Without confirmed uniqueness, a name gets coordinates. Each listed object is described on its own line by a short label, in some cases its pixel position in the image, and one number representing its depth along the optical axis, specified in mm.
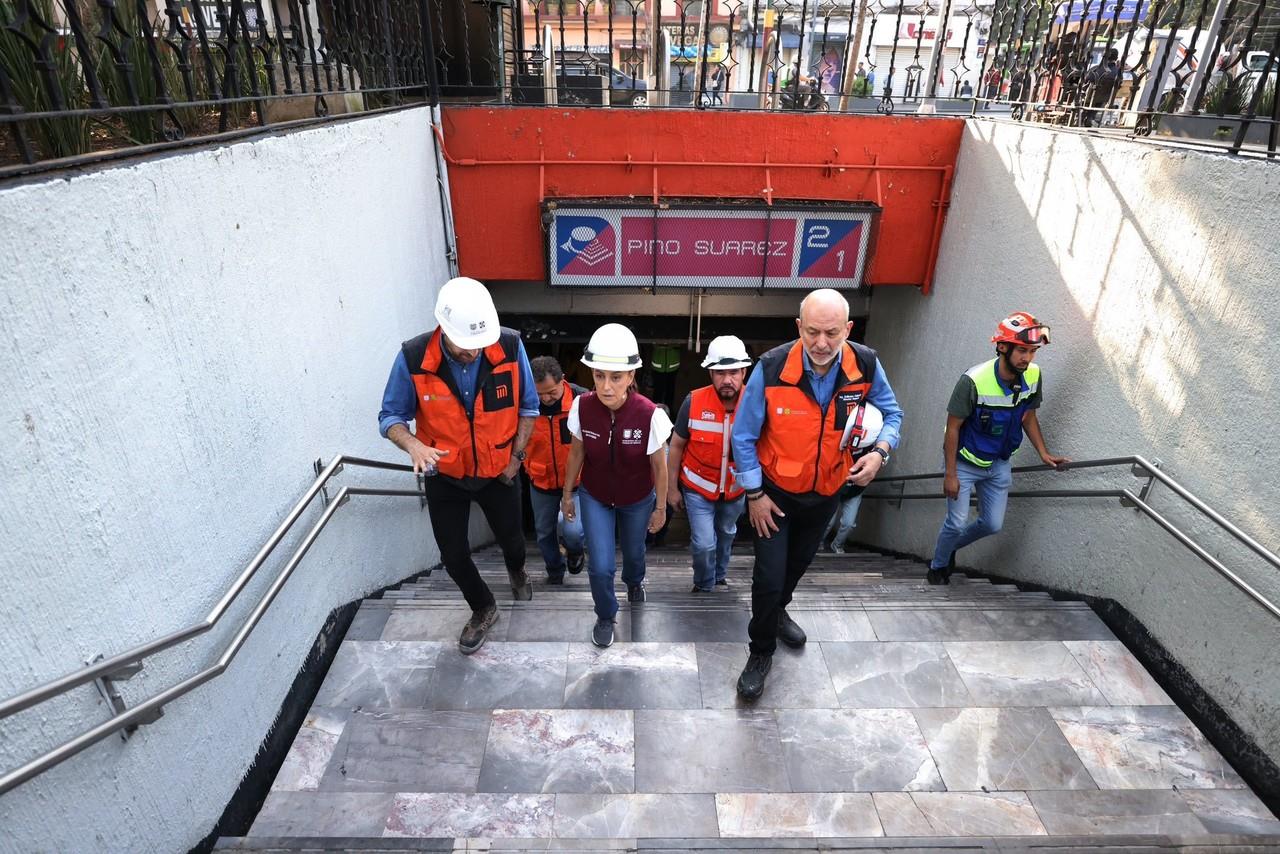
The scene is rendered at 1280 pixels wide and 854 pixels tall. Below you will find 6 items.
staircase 2545
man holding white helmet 2775
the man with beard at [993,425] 3861
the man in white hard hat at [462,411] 2889
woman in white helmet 3018
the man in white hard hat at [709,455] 3479
